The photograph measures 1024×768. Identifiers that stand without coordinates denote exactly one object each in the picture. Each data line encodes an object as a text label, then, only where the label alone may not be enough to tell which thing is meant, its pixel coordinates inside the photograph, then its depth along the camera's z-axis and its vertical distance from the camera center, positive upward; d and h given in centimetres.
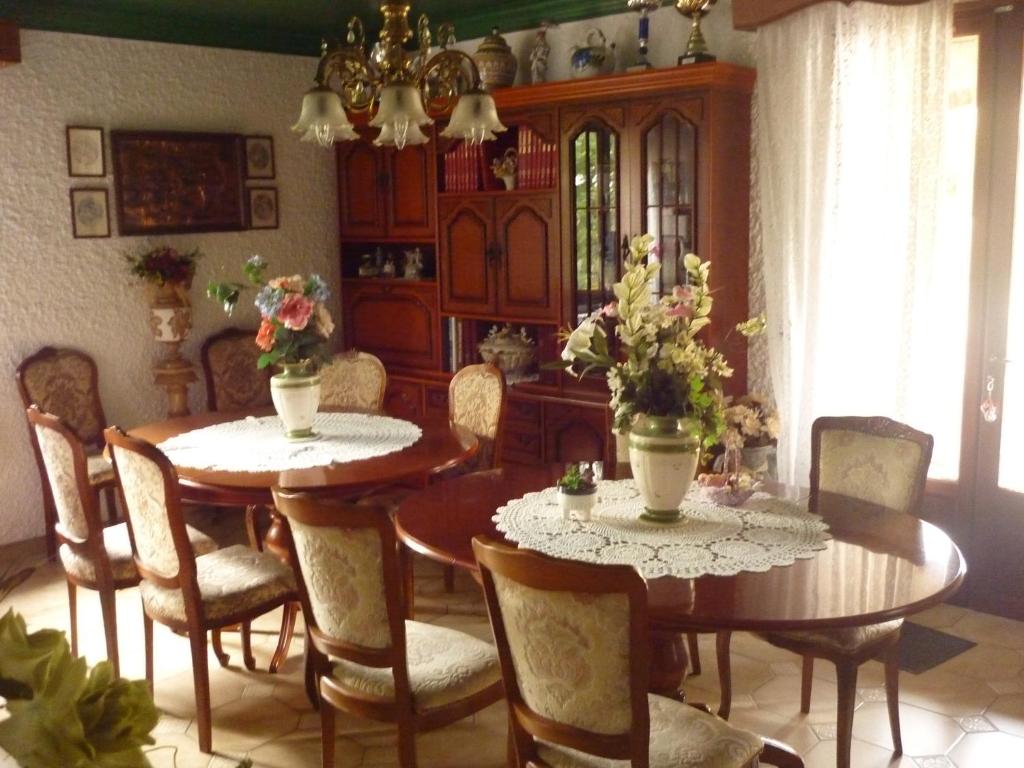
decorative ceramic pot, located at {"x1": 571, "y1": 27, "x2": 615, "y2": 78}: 445 +79
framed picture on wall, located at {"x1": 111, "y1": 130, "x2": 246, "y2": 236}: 495 +33
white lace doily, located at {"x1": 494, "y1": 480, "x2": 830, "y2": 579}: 226 -67
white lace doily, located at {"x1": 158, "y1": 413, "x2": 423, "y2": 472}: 331 -65
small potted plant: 257 -61
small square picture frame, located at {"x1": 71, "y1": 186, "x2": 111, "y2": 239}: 481 +18
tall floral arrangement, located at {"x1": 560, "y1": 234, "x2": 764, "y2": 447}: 239 -25
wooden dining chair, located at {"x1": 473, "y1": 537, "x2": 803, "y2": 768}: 183 -78
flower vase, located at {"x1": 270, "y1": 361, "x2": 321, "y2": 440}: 356 -50
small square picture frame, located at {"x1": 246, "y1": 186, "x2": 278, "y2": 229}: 545 +22
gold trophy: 401 +75
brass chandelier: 294 +45
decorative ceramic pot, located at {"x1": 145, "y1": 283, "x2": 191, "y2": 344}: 496 -28
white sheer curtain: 375 +7
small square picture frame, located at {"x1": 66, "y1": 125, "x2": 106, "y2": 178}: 477 +46
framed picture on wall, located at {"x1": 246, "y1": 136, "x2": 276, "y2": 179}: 540 +47
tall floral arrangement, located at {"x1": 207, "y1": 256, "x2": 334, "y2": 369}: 346 -22
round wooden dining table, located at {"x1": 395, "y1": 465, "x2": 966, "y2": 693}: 199 -69
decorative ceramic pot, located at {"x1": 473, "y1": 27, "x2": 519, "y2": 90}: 473 +82
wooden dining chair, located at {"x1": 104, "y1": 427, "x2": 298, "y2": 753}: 284 -93
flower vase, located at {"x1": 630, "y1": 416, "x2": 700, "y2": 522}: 245 -50
